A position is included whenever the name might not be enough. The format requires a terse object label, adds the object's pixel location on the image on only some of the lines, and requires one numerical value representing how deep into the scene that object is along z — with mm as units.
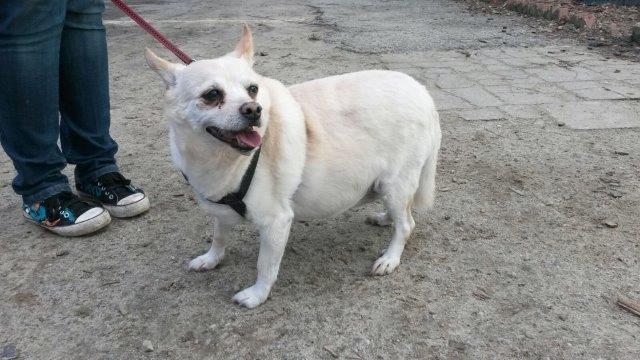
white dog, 1717
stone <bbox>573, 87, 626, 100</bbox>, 3887
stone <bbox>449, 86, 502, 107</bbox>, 3889
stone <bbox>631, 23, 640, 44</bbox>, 5184
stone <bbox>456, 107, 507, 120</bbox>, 3630
